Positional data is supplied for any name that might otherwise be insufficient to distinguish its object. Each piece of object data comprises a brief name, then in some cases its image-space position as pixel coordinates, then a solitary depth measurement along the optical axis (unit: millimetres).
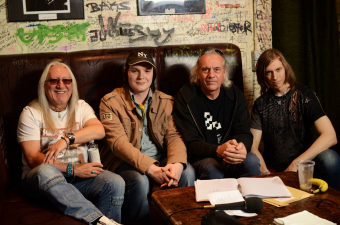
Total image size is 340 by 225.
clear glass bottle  1971
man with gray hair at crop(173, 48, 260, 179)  2139
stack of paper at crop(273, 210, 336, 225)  1236
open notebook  1501
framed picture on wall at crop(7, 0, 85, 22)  2633
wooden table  1312
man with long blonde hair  1665
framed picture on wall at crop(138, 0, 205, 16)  2814
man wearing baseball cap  1982
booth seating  2285
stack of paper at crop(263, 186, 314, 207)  1424
